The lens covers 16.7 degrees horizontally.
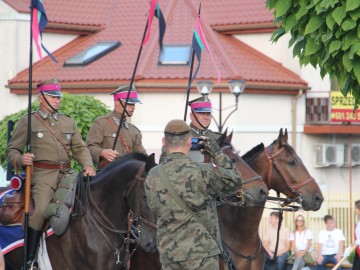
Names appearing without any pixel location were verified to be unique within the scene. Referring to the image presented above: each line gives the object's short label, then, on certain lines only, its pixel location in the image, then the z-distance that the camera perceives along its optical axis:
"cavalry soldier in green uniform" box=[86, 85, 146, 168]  15.37
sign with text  39.91
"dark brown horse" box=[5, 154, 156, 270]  13.17
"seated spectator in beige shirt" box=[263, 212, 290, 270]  24.73
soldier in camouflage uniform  10.70
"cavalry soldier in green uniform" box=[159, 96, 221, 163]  14.88
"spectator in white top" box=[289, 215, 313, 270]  25.41
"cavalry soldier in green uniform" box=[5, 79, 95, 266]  13.88
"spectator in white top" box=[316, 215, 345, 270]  25.48
